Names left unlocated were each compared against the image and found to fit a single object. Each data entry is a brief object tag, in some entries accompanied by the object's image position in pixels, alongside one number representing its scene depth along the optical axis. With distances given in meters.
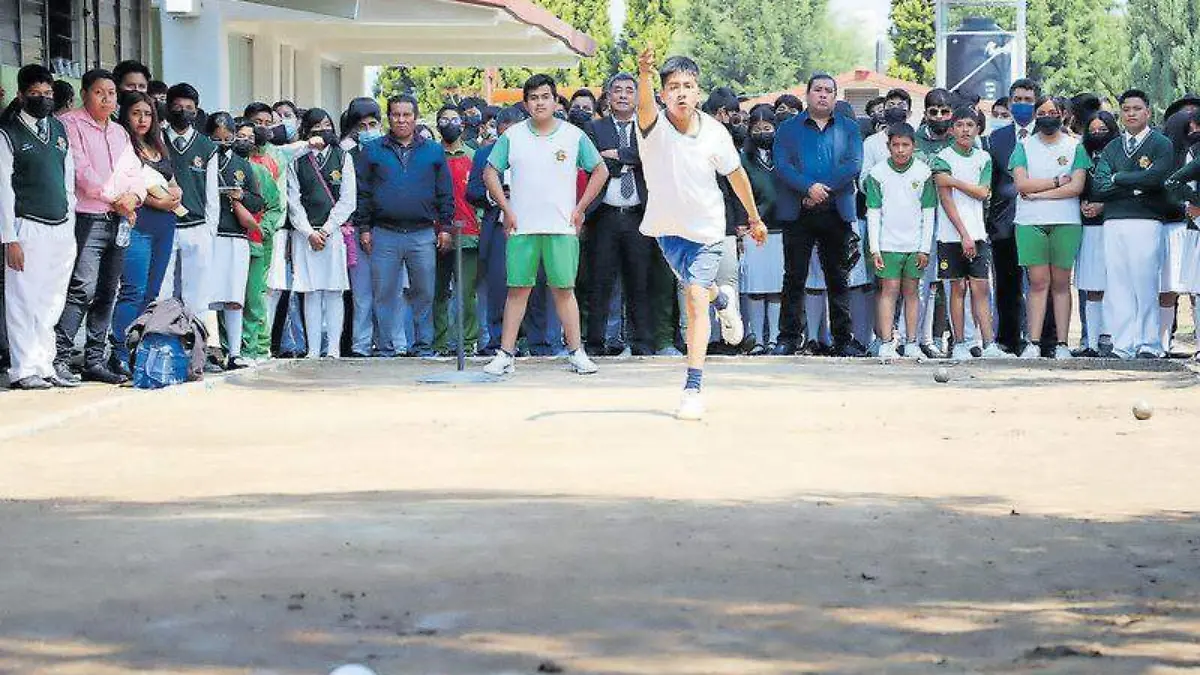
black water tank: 47.88
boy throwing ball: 13.50
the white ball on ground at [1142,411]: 13.15
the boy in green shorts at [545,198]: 16.55
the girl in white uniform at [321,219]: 18.66
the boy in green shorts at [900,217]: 18.36
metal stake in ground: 16.14
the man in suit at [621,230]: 18.75
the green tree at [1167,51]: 51.25
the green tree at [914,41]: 79.94
